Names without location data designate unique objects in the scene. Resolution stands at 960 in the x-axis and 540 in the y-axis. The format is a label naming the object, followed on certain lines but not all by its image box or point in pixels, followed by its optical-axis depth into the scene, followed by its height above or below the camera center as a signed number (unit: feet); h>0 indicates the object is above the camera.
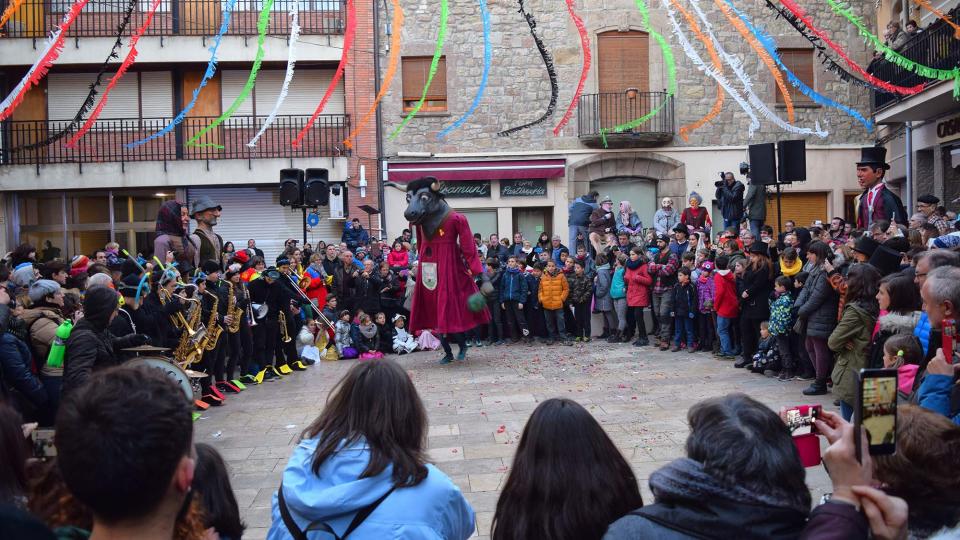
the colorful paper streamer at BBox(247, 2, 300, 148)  41.18 +8.95
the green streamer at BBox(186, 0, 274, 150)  42.26 +10.64
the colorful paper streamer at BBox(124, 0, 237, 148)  41.16 +7.77
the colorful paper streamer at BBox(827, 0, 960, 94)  36.40 +6.59
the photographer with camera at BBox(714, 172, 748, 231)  57.36 +1.85
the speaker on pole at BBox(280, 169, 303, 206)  52.42 +2.99
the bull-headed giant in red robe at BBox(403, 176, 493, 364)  40.91 -1.48
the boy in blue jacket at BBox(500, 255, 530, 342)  52.29 -3.31
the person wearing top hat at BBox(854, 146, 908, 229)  39.40 +1.54
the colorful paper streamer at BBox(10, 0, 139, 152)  39.94 +6.83
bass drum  23.09 -3.21
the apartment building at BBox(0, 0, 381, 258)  76.54 +10.28
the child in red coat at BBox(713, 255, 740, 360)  42.06 -3.39
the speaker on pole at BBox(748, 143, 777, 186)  47.62 +3.32
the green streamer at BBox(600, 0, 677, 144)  74.38 +10.68
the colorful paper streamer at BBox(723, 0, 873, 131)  40.03 +6.42
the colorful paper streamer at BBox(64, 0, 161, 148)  42.42 +8.70
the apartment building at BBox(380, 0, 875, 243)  76.38 +9.70
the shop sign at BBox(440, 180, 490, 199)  77.97 +3.98
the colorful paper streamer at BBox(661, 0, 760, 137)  38.68 +7.60
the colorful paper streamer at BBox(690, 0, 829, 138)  72.60 +8.25
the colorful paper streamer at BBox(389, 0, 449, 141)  37.07 +9.11
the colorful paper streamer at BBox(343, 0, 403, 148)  41.98 +8.99
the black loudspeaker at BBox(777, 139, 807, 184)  47.03 +3.32
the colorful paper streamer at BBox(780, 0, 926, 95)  41.37 +6.66
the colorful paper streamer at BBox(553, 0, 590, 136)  38.47 +8.62
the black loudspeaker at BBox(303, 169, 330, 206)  53.26 +2.95
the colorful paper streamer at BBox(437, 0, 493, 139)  40.73 +10.05
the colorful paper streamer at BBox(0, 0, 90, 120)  39.32 +7.92
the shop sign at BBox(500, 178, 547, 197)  78.59 +3.86
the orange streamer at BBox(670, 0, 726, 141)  71.86 +10.36
